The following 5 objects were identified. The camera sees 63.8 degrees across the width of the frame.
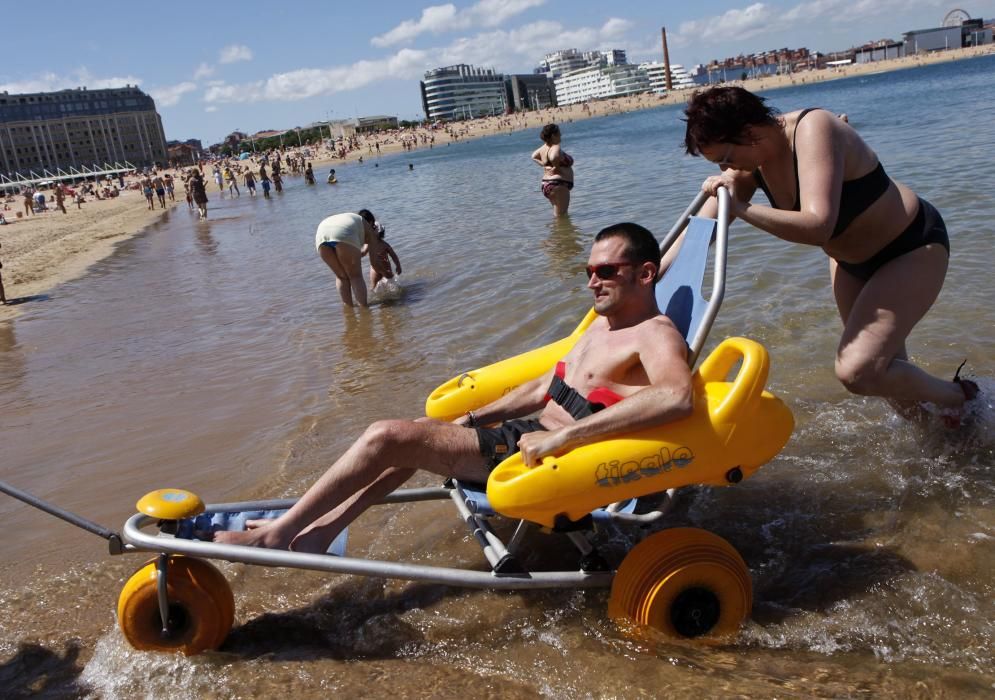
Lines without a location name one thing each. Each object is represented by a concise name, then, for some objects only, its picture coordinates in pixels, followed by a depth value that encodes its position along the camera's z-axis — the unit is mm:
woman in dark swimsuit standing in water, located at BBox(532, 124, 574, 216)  11359
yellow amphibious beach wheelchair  2574
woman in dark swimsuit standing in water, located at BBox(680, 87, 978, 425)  2836
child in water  9167
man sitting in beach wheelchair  2867
